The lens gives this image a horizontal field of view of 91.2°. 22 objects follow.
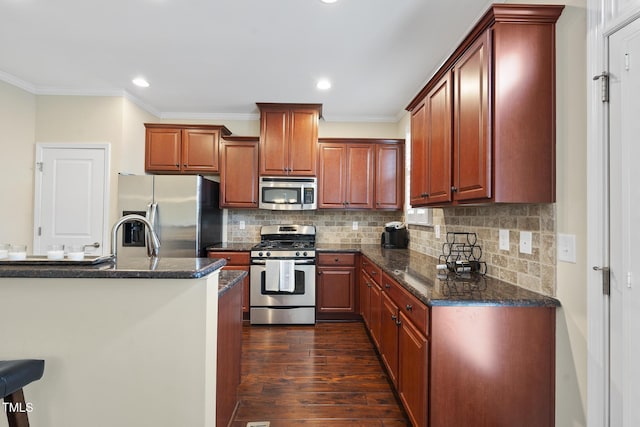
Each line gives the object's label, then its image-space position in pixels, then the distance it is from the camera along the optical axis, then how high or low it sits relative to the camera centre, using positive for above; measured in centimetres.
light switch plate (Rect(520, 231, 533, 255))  170 -11
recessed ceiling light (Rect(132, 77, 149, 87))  323 +144
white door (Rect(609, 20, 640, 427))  118 -1
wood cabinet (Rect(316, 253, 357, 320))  378 -79
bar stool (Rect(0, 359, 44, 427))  114 -62
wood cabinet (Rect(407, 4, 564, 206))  151 +58
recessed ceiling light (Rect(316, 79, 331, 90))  320 +142
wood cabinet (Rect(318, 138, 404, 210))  410 +61
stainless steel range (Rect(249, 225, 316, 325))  362 -76
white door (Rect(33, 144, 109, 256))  347 +27
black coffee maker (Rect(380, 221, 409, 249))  389 -18
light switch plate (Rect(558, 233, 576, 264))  142 -12
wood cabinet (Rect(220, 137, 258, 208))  403 +60
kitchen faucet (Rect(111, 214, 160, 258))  148 -9
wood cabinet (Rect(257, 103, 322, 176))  389 +104
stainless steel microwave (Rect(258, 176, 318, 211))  393 +35
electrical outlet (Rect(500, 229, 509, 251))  191 -11
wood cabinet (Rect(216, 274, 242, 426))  163 -77
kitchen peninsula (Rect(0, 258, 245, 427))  135 -54
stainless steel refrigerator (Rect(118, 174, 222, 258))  347 +10
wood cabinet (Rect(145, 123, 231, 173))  397 +91
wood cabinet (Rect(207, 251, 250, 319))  368 -50
